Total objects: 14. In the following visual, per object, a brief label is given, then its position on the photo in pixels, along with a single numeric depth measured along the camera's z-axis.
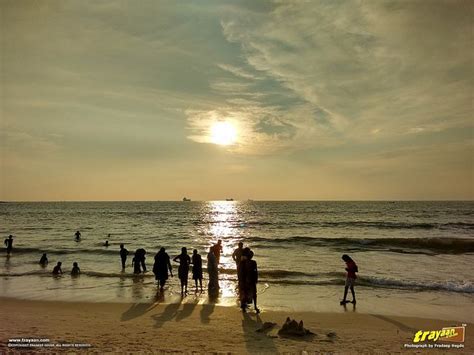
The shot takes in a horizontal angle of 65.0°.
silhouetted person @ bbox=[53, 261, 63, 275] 19.27
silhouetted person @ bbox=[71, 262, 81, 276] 19.28
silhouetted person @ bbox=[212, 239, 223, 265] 14.98
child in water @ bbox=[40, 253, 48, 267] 22.56
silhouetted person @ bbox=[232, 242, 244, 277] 12.83
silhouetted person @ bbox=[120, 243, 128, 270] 20.88
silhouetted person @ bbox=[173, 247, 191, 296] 14.23
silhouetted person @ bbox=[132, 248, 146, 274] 19.36
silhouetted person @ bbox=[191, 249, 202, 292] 14.72
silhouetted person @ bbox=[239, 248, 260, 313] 11.52
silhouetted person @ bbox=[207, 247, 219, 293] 14.26
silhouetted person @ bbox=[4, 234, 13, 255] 28.49
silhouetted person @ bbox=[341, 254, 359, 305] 13.29
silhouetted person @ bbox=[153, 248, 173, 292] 14.77
